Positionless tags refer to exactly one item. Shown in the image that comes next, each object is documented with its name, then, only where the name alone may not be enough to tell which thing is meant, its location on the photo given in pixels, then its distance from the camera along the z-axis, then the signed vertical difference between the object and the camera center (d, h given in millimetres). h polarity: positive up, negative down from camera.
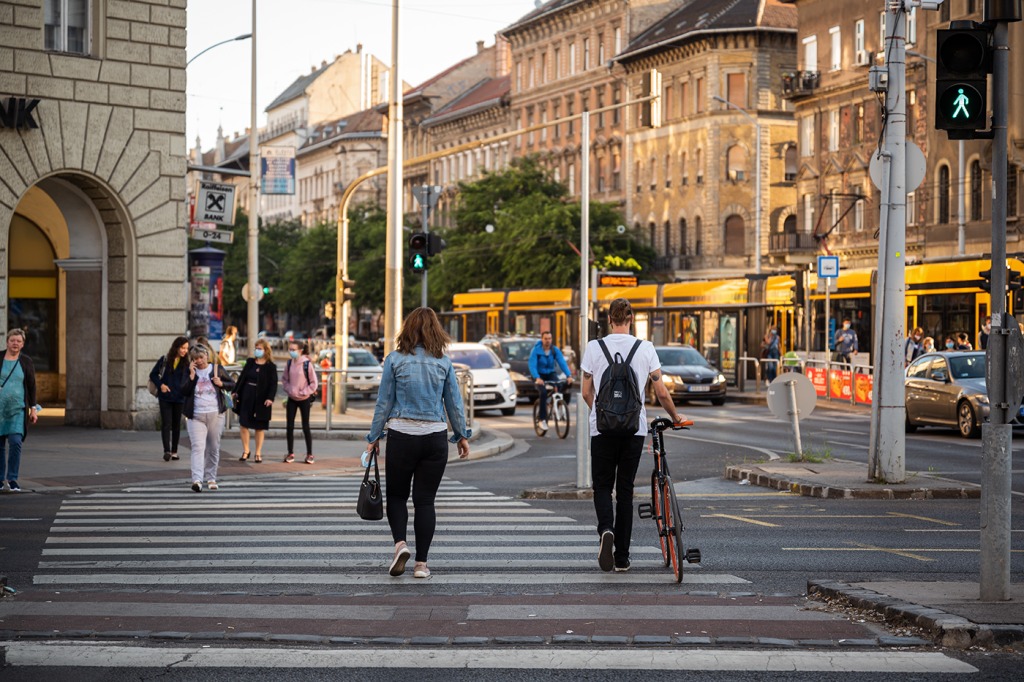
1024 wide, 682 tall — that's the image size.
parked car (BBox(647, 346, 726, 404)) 41938 -861
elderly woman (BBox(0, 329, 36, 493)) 18188 -733
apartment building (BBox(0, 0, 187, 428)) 25484 +2632
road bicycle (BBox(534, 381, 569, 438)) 30141 -1246
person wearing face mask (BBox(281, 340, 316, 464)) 23656 -603
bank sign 32250 +2553
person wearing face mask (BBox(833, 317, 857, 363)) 42500 -29
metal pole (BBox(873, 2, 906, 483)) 18000 +480
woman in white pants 18766 -884
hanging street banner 42500 +4195
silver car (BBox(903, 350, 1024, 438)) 28844 -817
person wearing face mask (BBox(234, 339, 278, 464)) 22906 -742
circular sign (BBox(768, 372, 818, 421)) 20859 -615
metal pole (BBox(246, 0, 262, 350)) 42472 +2731
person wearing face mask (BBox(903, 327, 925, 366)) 39500 -37
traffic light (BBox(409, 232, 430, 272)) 28172 +1492
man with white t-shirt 11117 -705
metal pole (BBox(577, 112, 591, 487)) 17250 +418
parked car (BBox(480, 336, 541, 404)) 43906 -425
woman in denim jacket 11000 -525
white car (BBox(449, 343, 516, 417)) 37781 -837
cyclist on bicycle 29594 -382
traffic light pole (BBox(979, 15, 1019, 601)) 9336 -535
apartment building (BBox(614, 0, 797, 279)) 83562 +10315
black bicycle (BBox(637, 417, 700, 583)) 10883 -1124
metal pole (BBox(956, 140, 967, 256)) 58812 +4710
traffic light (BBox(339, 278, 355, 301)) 34531 +1015
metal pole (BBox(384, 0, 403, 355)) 28734 +2176
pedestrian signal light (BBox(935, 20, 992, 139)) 9523 +1495
